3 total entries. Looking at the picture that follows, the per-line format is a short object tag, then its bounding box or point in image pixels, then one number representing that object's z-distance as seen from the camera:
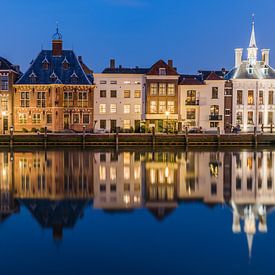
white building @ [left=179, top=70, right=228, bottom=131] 64.31
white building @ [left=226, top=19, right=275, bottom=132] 66.19
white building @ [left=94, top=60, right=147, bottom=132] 63.69
